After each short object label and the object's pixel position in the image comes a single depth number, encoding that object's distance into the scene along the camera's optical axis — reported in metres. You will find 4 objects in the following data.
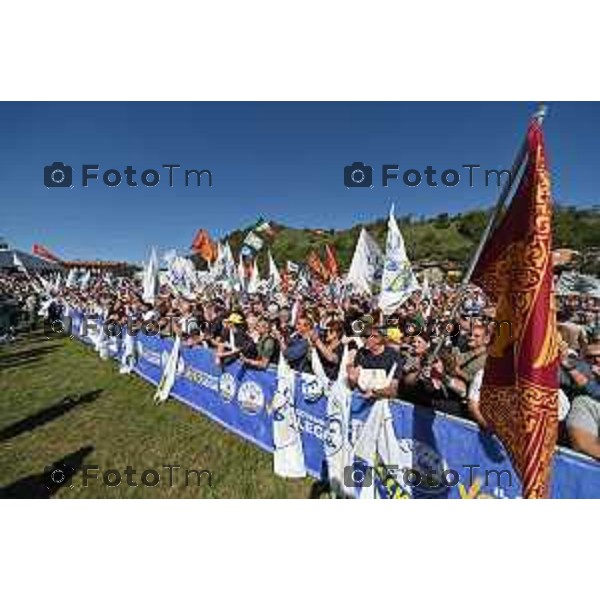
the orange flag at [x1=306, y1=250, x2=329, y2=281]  18.89
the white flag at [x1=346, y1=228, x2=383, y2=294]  12.86
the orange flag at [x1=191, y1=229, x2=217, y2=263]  16.81
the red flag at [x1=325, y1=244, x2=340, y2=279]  17.43
